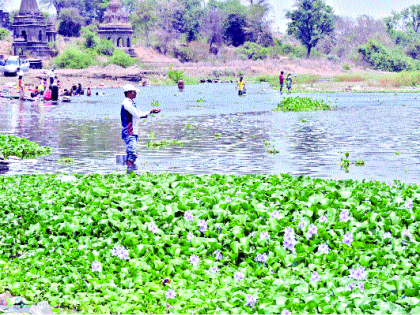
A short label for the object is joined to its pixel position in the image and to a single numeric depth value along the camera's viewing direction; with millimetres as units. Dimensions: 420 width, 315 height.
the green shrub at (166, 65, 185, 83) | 83688
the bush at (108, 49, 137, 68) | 93062
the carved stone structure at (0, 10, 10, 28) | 122438
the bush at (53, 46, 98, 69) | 86500
